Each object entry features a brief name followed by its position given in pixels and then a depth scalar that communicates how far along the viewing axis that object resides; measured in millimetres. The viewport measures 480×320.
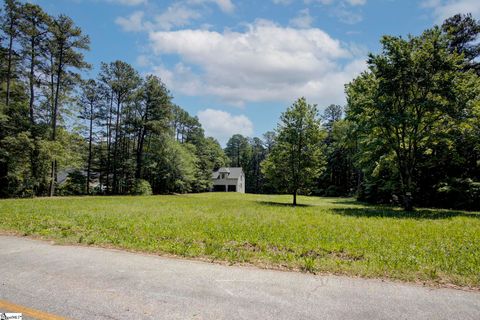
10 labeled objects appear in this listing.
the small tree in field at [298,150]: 26797
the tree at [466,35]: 31892
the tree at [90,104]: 40875
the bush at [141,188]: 41281
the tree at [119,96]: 41250
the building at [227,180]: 72562
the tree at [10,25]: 26377
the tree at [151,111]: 44469
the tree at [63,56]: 29750
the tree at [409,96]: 18438
